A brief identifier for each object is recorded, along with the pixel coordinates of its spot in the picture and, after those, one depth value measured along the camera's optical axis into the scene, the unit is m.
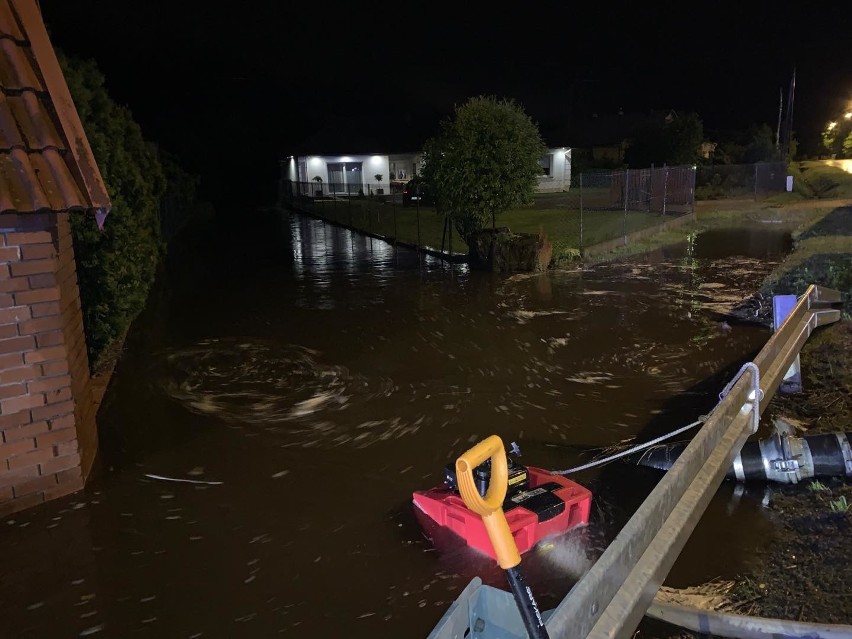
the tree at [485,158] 14.82
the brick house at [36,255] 4.24
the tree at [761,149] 44.19
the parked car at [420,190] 16.33
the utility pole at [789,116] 38.98
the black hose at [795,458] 4.62
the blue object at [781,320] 6.46
